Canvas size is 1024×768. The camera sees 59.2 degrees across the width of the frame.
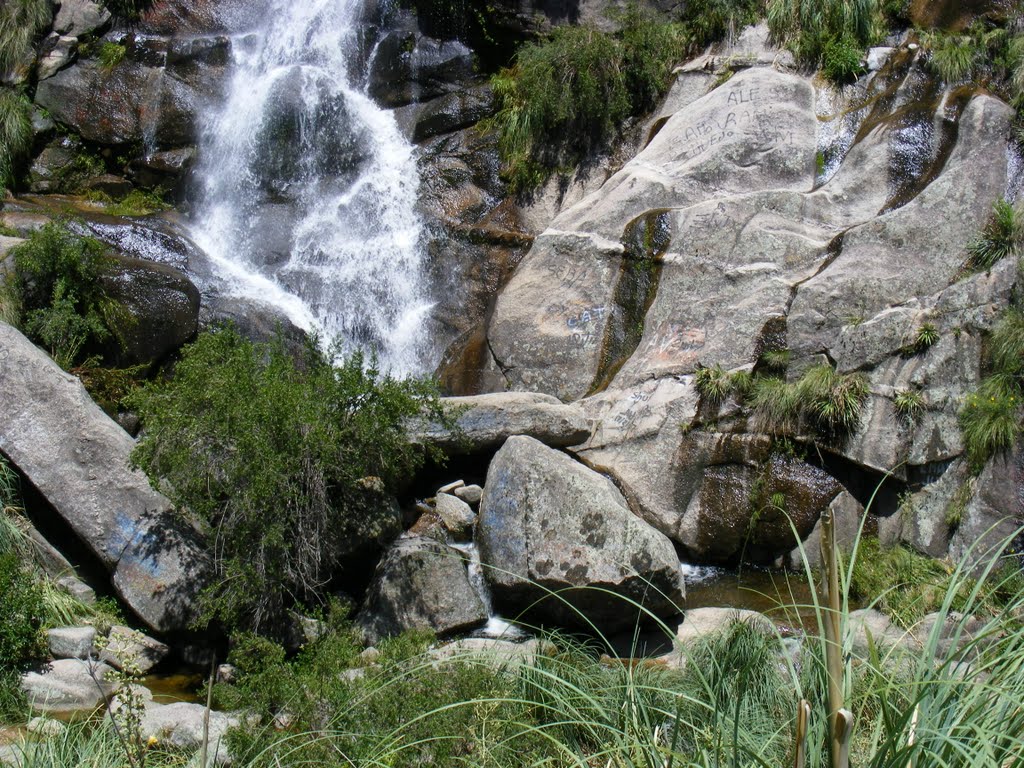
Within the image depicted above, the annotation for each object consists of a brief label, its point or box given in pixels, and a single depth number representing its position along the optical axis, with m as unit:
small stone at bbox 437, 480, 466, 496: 9.16
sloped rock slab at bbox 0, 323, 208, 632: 7.45
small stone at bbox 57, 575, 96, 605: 7.68
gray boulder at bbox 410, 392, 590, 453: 8.74
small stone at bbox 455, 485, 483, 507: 9.11
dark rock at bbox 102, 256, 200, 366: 9.68
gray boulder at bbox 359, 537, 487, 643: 7.38
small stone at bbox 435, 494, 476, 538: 8.73
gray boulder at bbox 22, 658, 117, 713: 6.28
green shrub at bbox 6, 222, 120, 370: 9.27
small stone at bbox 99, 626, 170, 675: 7.04
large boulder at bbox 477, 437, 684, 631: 7.23
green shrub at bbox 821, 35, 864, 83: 11.23
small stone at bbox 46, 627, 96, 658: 6.85
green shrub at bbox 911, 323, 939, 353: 8.50
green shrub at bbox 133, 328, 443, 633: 6.90
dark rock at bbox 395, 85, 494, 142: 13.79
